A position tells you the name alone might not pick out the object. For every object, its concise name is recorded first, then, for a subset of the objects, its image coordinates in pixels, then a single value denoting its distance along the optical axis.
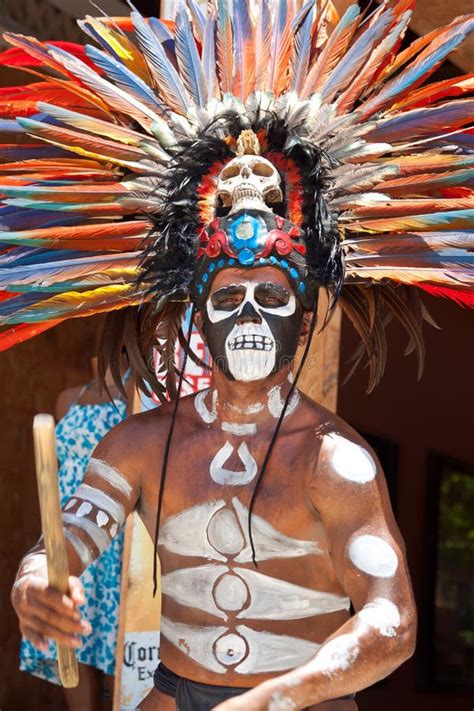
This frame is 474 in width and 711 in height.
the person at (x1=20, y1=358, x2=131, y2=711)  8.02
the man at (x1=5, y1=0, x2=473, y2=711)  5.03
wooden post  6.66
